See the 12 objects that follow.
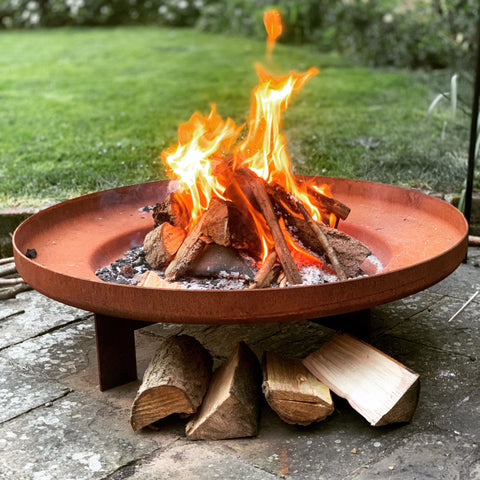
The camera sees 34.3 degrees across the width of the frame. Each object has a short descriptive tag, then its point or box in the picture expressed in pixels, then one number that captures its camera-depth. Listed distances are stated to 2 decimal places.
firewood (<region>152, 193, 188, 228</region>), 2.96
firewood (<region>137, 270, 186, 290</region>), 2.58
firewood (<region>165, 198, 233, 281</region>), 2.70
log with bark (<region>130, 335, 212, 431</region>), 2.35
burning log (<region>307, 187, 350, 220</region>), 2.94
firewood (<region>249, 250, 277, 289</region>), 2.58
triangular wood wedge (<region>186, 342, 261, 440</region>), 2.32
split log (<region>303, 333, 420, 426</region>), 2.33
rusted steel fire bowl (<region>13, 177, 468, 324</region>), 2.25
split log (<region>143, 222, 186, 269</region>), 2.87
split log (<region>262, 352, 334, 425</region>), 2.33
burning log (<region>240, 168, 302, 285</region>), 2.62
